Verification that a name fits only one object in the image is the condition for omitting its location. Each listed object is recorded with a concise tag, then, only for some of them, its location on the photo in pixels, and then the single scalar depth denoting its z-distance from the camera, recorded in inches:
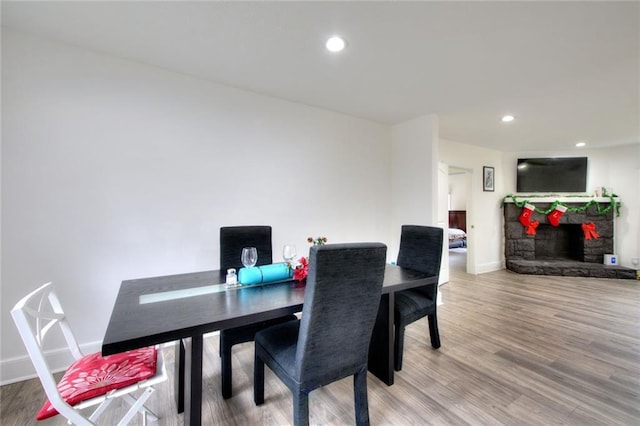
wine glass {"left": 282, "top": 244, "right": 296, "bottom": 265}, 75.0
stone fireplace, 199.5
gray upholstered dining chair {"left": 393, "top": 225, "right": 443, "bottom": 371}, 83.2
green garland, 205.8
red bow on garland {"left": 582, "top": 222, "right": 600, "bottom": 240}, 208.8
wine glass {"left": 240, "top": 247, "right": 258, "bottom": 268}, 70.3
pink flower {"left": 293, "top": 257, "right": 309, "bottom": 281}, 72.3
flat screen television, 218.7
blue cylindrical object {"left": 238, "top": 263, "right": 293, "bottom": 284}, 67.5
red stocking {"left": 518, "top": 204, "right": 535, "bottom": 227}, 216.5
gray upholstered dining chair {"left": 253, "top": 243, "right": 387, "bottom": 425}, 48.5
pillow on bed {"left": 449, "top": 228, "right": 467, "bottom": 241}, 312.2
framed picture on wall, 211.2
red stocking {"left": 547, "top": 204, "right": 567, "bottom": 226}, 211.9
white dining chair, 41.9
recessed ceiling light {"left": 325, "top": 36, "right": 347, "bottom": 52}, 79.7
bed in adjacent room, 314.2
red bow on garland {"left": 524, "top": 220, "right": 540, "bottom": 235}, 217.3
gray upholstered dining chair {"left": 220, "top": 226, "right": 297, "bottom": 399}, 71.0
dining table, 43.8
